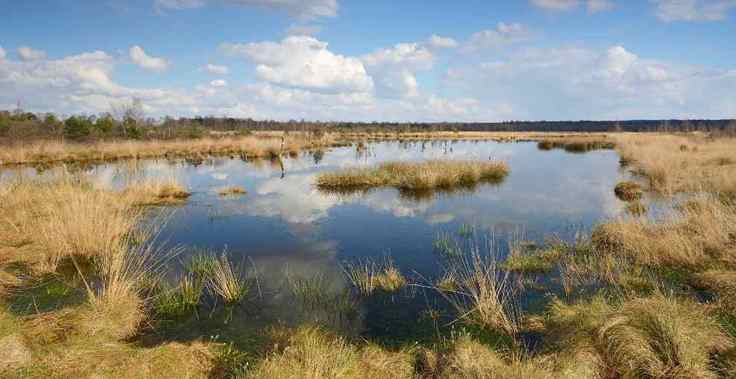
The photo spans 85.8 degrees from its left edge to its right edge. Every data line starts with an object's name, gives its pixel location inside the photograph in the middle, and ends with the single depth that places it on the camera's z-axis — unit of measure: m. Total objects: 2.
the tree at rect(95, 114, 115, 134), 37.85
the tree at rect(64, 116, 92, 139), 34.53
